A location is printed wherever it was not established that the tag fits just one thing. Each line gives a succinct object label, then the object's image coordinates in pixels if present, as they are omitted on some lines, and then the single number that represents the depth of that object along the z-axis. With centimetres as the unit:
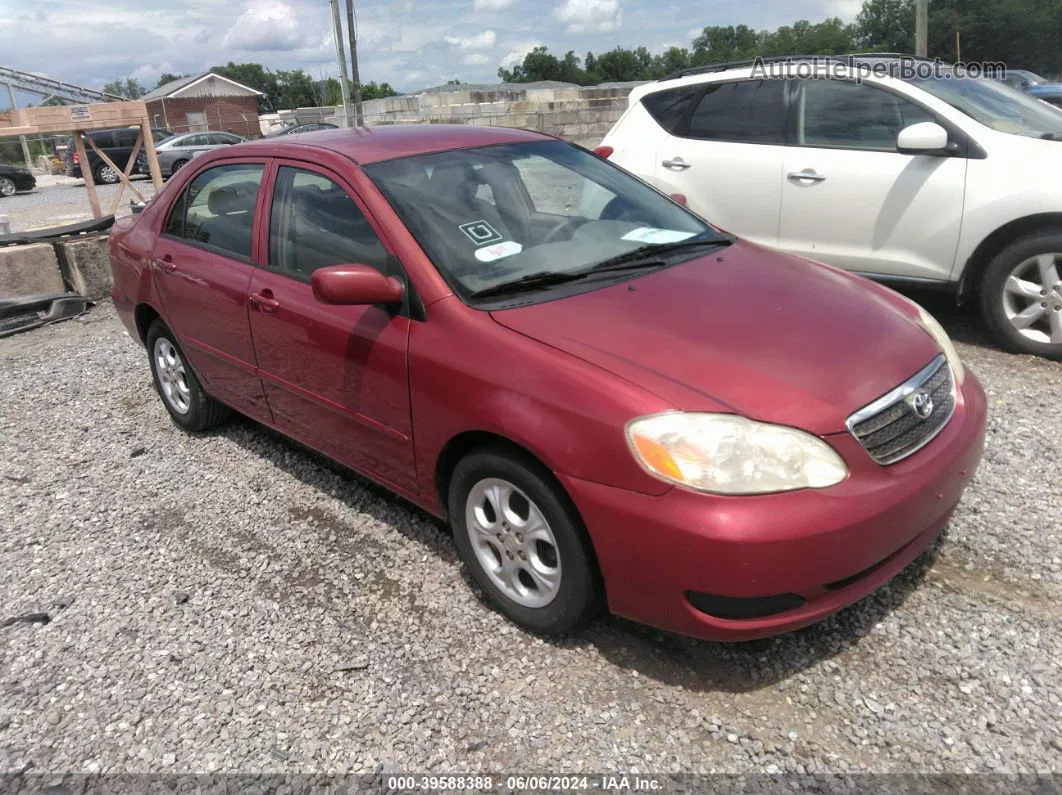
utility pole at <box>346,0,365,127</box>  2814
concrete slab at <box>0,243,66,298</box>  807
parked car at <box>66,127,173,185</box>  2703
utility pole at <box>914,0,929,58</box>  2285
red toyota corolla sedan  236
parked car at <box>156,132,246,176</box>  2634
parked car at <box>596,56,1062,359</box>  491
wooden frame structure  1149
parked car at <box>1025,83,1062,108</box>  1875
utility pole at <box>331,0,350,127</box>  2731
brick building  6000
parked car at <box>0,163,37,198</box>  2580
